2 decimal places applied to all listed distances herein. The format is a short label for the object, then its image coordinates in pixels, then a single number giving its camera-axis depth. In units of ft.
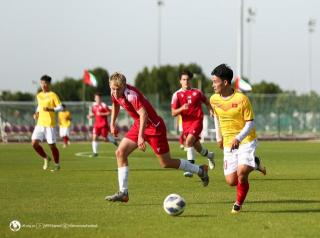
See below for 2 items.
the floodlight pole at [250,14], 366.39
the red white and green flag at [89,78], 194.74
